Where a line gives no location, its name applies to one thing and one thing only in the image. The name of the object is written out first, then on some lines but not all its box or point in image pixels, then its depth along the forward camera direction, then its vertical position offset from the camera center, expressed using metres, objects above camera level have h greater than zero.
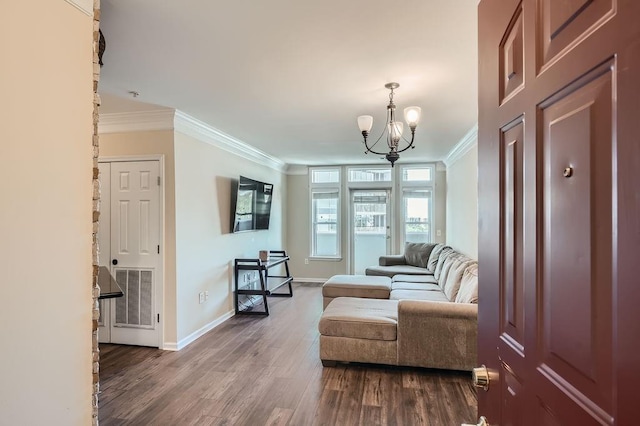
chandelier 2.78 +0.74
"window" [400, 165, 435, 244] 6.95 +0.22
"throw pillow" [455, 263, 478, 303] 3.06 -0.67
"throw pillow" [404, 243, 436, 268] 6.07 -0.69
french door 7.12 -0.27
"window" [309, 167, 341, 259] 7.39 +0.05
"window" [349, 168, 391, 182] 7.12 +0.78
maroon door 0.48 +0.00
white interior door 3.72 -0.35
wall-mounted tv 4.93 +0.13
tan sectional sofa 2.97 -1.02
